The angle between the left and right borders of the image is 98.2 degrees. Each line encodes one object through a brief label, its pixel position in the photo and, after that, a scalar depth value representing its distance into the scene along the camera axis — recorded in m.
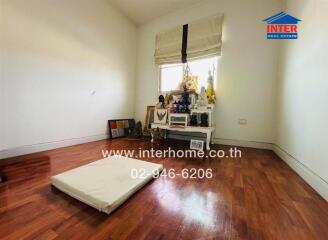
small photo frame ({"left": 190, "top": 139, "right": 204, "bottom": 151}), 2.17
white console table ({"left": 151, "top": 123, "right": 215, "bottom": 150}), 2.14
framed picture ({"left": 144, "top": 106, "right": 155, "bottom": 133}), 3.24
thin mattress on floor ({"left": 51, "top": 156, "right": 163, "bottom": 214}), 0.87
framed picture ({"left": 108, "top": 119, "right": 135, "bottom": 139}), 2.94
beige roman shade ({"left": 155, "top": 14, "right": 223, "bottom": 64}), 2.55
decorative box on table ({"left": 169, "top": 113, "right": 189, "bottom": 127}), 2.40
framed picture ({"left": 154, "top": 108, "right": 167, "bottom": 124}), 2.67
